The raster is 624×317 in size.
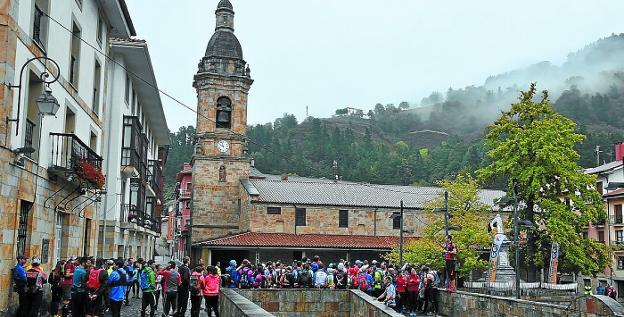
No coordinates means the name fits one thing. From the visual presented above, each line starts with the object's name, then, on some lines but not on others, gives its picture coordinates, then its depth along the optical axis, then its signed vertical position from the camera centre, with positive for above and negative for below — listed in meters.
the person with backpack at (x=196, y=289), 15.06 -1.09
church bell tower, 50.91 +8.47
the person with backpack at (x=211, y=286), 15.16 -1.02
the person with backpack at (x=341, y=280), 23.12 -1.28
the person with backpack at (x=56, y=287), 13.67 -0.99
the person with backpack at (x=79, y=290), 12.66 -0.97
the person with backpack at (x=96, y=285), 12.85 -0.89
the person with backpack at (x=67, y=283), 13.49 -0.89
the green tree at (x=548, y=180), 32.22 +3.37
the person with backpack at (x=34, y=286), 11.59 -0.85
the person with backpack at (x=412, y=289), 19.30 -1.30
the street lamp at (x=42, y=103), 11.48 +2.41
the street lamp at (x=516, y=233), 20.23 +0.45
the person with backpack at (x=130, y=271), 17.78 -0.84
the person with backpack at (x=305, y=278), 22.92 -1.21
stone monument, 28.12 -0.68
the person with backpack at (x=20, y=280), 11.41 -0.71
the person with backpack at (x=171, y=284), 14.88 -0.97
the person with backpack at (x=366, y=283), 22.11 -1.31
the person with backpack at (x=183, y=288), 15.14 -1.08
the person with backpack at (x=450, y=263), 20.69 -0.56
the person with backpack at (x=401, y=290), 19.45 -1.36
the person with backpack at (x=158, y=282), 17.86 -1.14
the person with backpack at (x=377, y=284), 22.16 -1.34
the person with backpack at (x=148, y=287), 15.56 -1.10
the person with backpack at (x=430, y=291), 20.17 -1.43
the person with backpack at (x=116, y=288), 13.38 -0.99
